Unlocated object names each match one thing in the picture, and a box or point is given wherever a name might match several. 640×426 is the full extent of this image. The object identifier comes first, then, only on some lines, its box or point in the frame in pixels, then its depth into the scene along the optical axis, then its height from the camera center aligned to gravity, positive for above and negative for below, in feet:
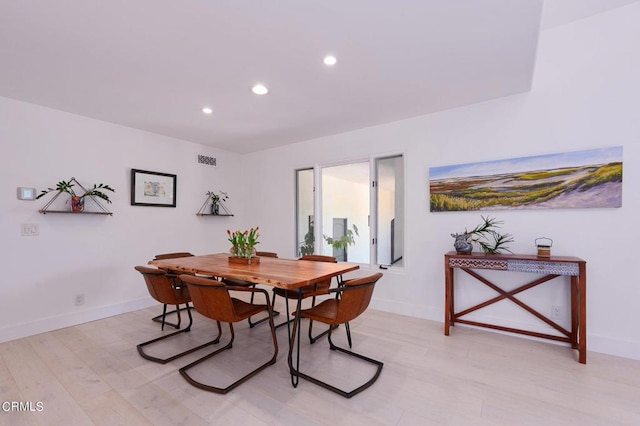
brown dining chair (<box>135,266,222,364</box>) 8.52 -2.49
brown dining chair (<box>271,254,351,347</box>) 8.29 -2.53
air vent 15.56 +3.13
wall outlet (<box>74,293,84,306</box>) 11.01 -3.40
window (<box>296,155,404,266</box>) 12.61 +0.22
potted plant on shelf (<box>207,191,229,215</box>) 15.93 +0.80
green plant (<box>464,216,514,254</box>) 9.67 -0.76
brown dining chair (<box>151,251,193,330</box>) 10.48 -3.87
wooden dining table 6.89 -1.66
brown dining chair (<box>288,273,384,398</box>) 6.68 -2.53
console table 7.79 -2.11
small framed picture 12.84 +1.27
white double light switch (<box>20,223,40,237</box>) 9.91 -0.56
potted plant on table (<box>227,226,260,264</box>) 9.62 -1.18
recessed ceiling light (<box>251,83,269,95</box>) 8.93 +4.15
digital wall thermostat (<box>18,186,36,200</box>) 9.83 +0.75
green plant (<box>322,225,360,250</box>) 14.10 -1.29
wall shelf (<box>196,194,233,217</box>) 15.64 +0.33
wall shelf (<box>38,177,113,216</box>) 10.31 +0.31
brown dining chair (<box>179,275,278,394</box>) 6.83 -2.42
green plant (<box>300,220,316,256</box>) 15.30 -1.55
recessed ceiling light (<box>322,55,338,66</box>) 7.36 +4.18
